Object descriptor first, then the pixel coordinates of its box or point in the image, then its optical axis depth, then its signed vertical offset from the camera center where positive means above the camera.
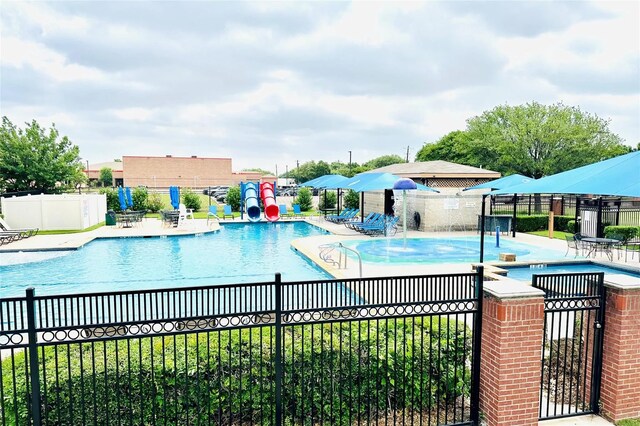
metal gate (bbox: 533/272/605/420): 3.80 -1.32
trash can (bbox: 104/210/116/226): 21.97 -1.64
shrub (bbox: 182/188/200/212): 29.72 -0.81
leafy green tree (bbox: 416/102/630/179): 31.91 +4.13
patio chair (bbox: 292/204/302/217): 29.03 -1.40
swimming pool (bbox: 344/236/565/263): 13.55 -2.25
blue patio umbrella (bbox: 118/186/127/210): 23.39 -0.55
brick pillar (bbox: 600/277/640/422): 3.80 -1.53
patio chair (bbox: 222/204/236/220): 26.50 -1.43
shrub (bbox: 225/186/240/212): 30.81 -0.67
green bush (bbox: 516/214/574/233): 20.28 -1.61
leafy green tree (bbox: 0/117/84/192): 26.84 +2.08
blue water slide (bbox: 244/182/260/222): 24.89 -0.91
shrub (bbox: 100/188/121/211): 26.98 -0.82
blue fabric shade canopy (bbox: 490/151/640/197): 5.97 +0.19
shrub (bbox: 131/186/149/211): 28.75 -0.72
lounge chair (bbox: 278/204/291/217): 29.19 -1.51
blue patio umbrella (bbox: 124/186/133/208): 25.38 -0.58
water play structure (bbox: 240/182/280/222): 25.00 -0.68
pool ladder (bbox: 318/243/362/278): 11.75 -2.11
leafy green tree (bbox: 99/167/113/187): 72.56 +2.10
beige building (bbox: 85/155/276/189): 63.81 +2.76
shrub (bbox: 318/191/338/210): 33.47 -0.95
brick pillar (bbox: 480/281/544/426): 3.52 -1.43
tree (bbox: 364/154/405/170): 96.75 +7.15
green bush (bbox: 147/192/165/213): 30.03 -1.06
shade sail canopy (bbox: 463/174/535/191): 17.20 +0.36
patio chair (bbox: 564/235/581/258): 13.55 -1.87
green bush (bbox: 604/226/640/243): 15.65 -1.59
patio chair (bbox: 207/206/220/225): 25.61 -1.58
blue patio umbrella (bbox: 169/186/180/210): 24.41 -0.54
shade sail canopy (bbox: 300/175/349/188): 24.53 +0.53
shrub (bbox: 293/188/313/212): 32.78 -0.85
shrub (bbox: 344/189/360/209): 30.03 -0.77
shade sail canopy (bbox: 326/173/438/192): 16.41 +0.30
